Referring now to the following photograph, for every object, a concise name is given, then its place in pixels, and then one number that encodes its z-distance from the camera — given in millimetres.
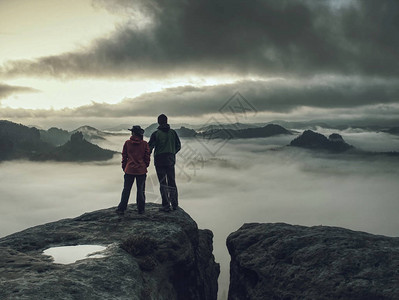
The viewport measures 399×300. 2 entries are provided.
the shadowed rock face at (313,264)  11445
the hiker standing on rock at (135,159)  15141
